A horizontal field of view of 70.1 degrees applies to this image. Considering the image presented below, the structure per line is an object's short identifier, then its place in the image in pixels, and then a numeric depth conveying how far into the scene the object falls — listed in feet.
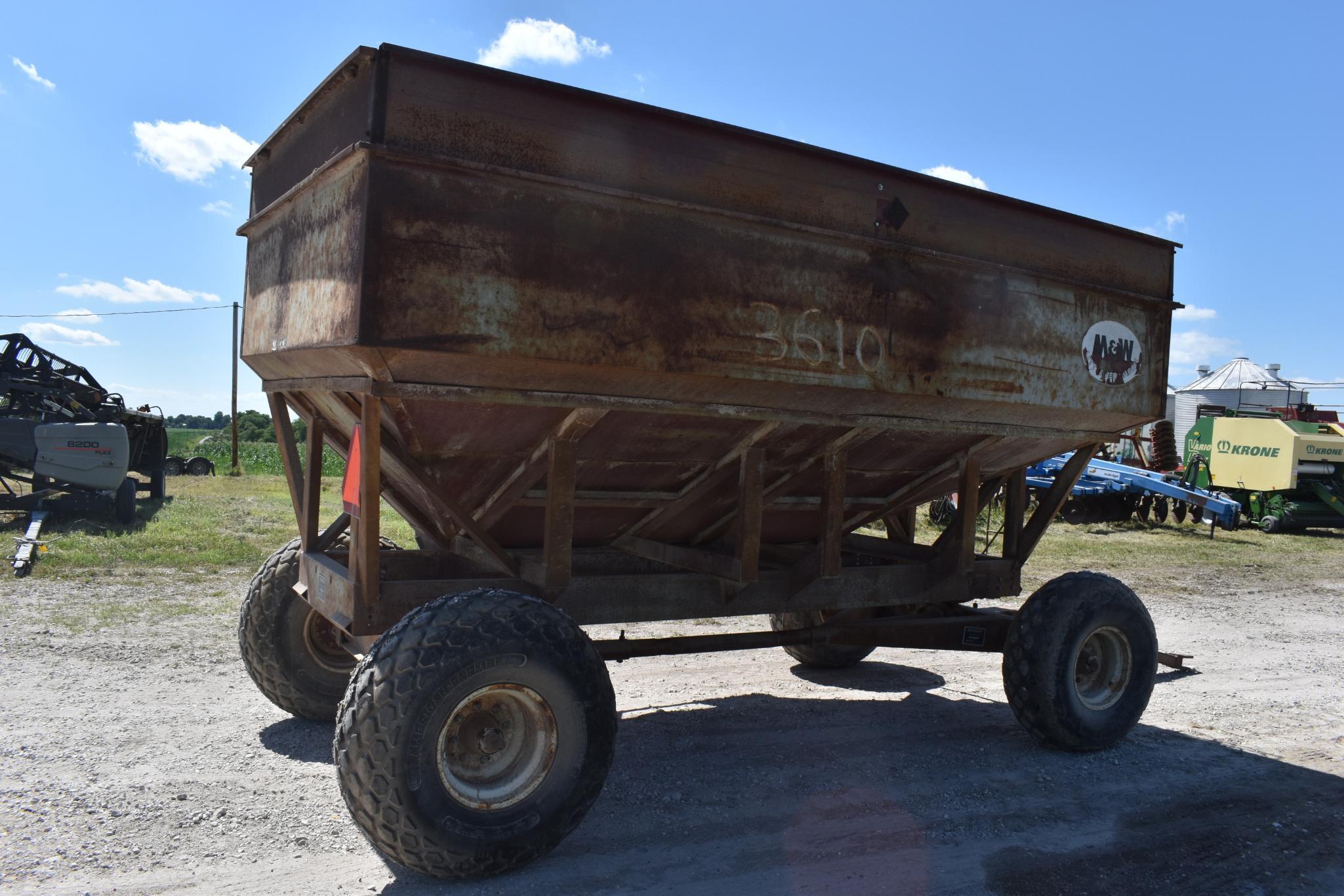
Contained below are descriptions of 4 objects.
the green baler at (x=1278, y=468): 62.39
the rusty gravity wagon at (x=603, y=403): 11.03
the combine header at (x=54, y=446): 43.50
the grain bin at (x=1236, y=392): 131.44
